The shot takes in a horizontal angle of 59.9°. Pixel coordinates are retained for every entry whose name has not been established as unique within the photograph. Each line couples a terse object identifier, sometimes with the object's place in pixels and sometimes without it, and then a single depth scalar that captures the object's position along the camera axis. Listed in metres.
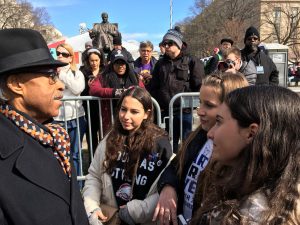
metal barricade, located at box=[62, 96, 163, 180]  3.22
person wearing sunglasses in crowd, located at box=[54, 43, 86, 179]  3.43
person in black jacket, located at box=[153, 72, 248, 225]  1.68
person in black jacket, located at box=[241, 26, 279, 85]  4.24
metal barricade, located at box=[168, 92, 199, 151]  3.28
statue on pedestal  6.00
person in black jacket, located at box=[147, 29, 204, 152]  3.66
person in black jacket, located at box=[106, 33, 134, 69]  5.25
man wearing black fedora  1.08
